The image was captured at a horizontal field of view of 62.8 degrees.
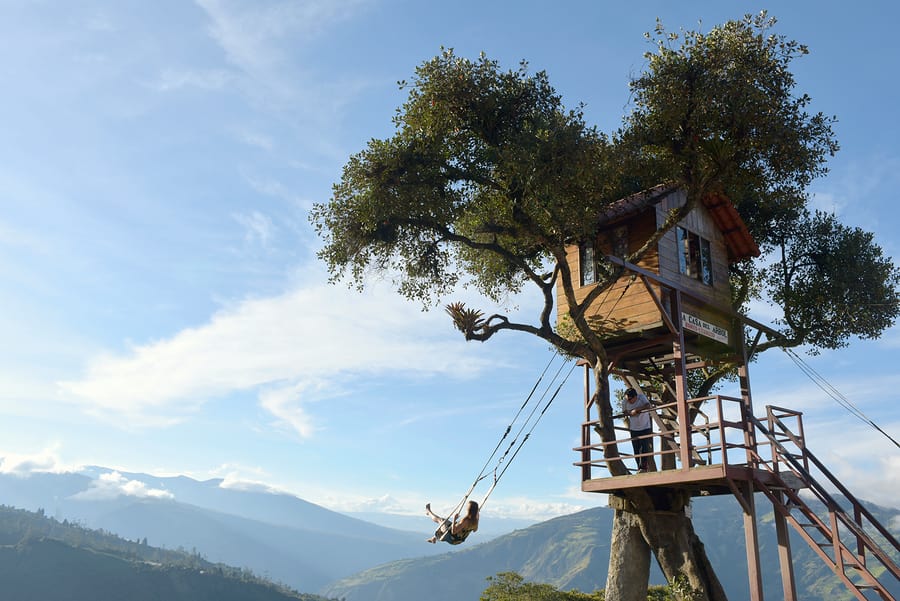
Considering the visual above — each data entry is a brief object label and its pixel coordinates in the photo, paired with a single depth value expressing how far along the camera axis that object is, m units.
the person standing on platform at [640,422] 22.25
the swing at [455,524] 18.98
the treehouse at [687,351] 18.73
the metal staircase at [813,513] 16.83
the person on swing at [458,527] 18.98
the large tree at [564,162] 21.16
